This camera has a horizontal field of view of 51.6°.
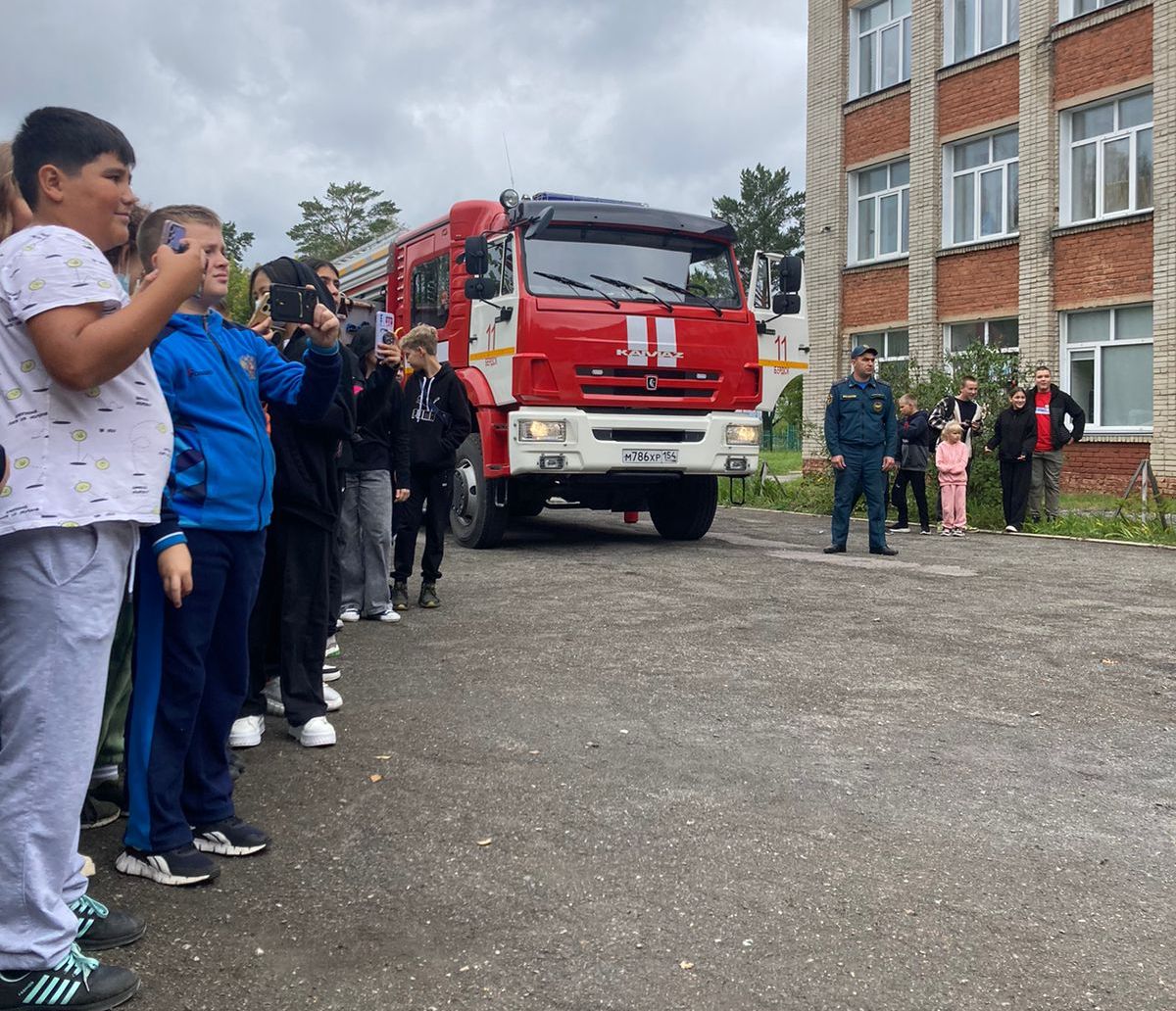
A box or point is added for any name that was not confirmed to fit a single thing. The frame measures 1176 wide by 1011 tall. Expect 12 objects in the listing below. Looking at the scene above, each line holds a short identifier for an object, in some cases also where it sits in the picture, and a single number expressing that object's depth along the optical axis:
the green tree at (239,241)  87.50
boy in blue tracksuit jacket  3.43
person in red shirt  14.77
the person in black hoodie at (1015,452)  14.61
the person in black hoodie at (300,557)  4.63
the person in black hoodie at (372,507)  7.21
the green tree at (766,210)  84.00
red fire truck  10.91
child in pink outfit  14.75
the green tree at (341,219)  78.31
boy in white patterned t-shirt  2.62
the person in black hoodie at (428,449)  8.16
